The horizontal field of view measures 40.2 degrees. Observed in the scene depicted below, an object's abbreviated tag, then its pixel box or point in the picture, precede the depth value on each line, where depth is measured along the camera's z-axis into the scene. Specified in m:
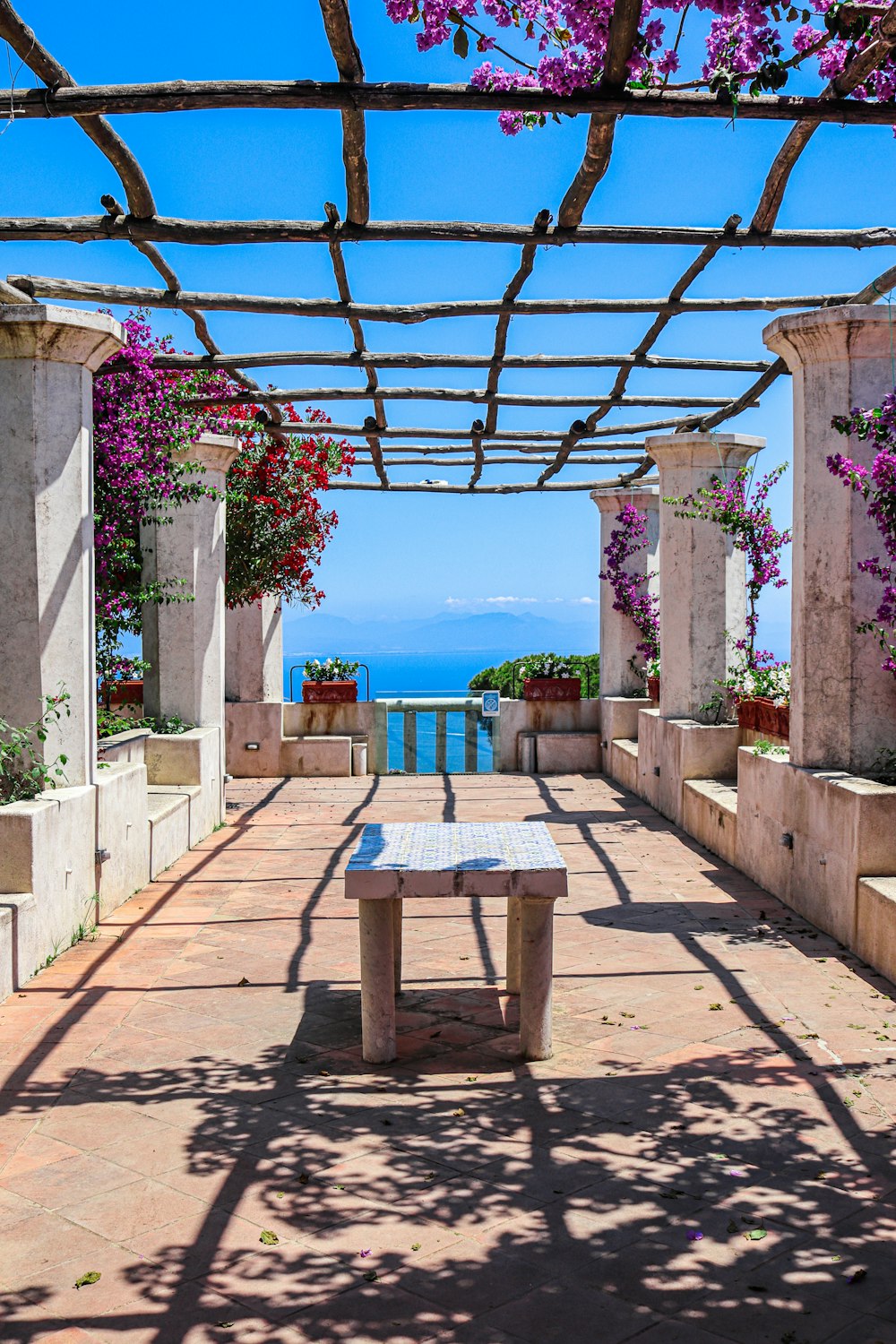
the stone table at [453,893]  4.52
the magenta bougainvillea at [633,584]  13.89
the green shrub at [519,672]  15.70
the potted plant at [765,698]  8.44
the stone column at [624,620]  14.22
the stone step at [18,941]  5.42
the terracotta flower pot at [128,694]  13.00
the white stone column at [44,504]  6.30
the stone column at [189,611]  10.26
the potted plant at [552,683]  15.02
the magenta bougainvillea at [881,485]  6.11
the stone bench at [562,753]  14.73
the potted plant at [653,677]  12.88
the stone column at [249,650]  14.03
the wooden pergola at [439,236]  4.34
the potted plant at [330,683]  14.80
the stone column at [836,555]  6.77
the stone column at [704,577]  10.50
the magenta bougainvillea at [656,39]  3.94
